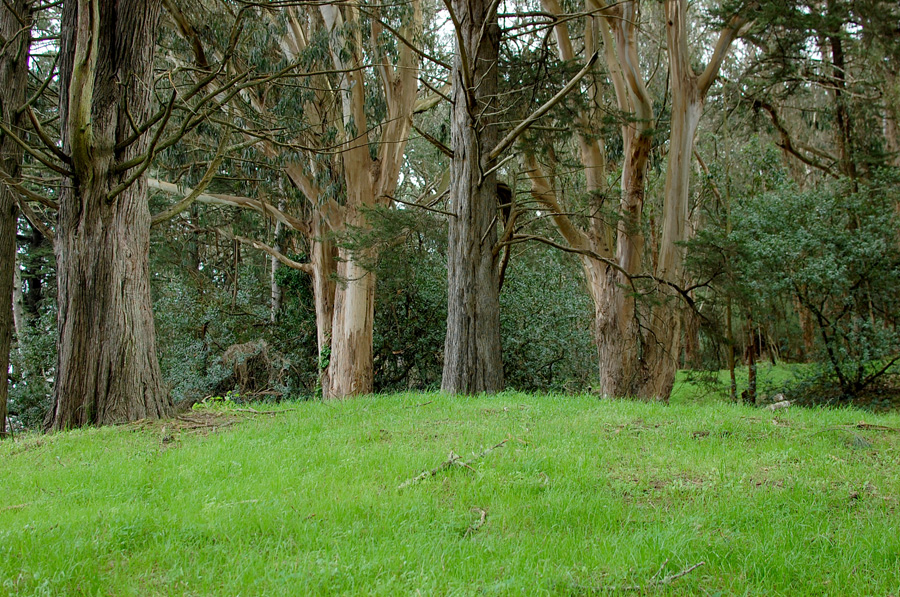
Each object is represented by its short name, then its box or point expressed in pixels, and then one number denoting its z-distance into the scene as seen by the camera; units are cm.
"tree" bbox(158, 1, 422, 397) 1211
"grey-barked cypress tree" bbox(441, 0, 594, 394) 878
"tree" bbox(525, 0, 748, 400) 1175
